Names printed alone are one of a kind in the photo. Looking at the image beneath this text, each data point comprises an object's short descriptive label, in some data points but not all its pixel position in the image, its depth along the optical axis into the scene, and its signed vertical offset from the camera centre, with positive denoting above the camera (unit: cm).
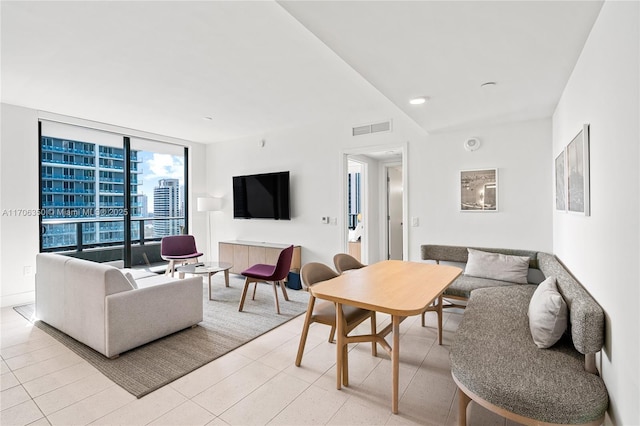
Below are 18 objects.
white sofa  261 -84
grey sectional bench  138 -83
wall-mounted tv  531 +30
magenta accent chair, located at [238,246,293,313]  374 -76
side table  407 -76
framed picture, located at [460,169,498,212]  377 +25
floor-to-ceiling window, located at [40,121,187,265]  469 +39
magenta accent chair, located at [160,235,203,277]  517 -65
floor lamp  601 +18
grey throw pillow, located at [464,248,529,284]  335 -64
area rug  237 -123
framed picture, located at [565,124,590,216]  185 +24
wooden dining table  192 -56
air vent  443 +122
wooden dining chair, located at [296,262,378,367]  239 -82
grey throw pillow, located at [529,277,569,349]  180 -66
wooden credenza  503 -71
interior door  629 -2
